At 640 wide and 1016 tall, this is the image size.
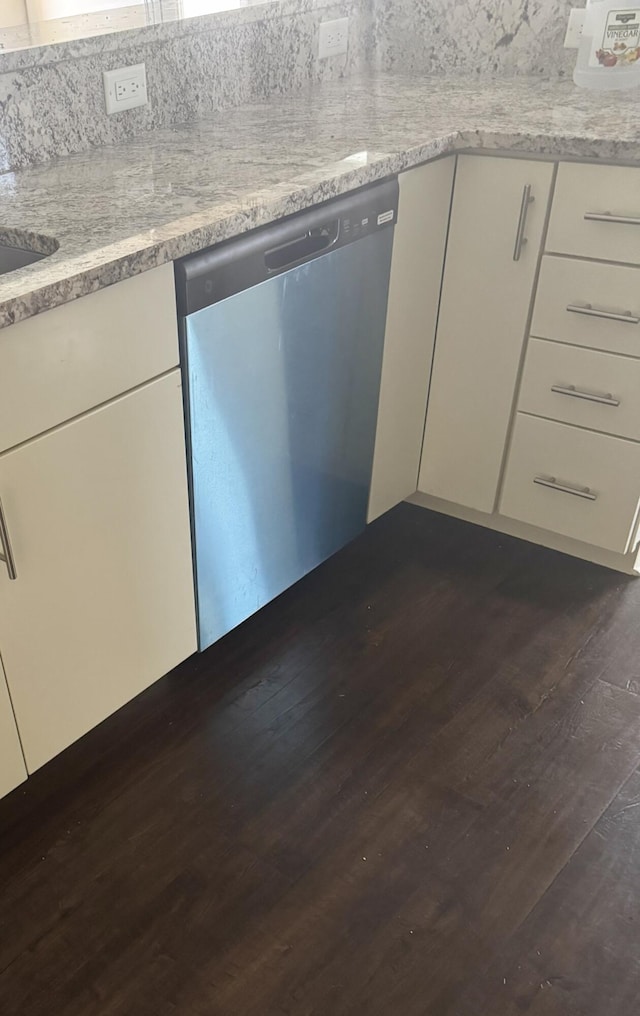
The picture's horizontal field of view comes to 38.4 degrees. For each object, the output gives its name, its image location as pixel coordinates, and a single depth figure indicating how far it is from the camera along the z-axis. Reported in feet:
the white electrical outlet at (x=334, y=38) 7.54
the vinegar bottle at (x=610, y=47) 6.89
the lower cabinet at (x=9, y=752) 4.39
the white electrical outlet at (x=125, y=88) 5.84
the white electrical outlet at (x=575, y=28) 7.28
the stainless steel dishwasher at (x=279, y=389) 4.81
